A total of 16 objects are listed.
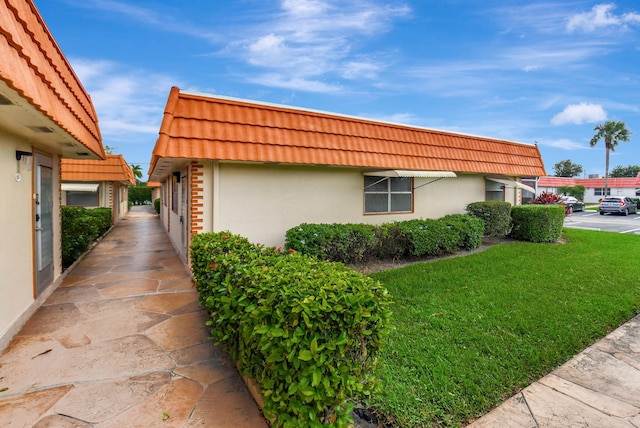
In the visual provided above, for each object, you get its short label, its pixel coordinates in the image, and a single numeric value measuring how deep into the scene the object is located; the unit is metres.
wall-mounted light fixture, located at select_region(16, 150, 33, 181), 4.39
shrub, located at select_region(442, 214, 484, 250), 9.06
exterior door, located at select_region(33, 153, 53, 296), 5.16
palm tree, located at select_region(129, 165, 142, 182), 62.34
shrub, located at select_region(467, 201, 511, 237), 10.47
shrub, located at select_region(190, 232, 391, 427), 2.04
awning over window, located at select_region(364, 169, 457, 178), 8.30
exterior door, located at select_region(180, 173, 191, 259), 7.66
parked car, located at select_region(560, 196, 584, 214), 28.55
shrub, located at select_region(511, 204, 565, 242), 10.83
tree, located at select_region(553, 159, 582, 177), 71.19
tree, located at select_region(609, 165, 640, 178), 72.00
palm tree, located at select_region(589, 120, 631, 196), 41.88
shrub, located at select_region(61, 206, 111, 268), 7.41
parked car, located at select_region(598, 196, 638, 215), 26.16
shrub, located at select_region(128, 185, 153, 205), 41.31
